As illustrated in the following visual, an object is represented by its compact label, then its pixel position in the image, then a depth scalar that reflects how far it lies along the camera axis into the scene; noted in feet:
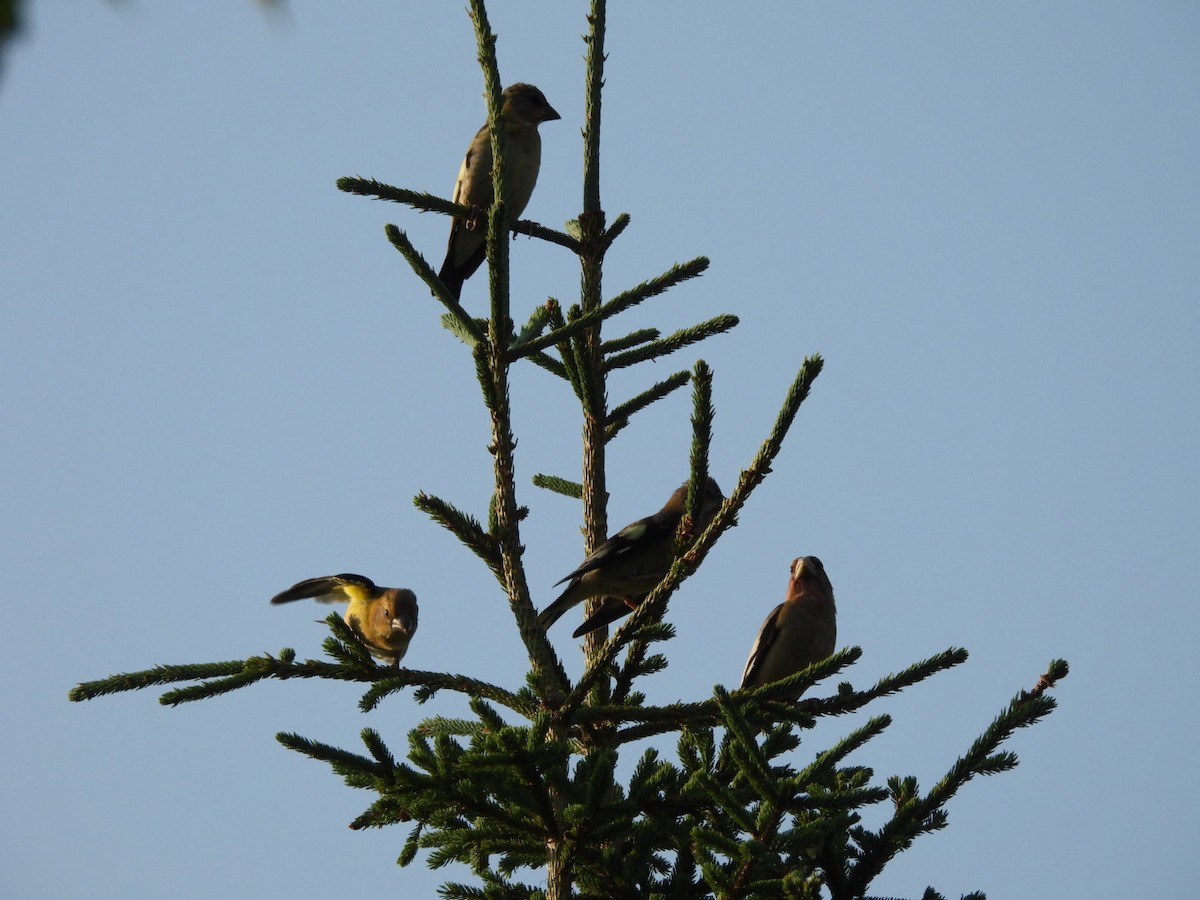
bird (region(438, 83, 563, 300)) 60.54
